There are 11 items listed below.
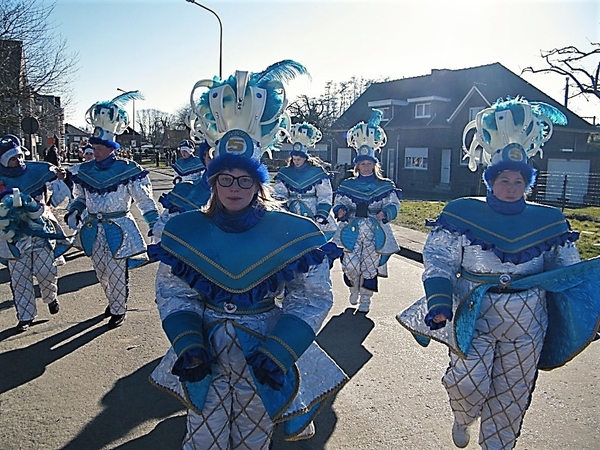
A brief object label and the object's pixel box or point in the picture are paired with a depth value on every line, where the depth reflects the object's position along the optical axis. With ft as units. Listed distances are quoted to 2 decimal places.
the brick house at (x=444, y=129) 86.58
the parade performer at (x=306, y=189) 23.93
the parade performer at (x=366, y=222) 21.35
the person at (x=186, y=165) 29.17
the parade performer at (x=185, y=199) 17.48
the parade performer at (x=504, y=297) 10.27
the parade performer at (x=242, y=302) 8.07
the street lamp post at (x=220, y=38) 68.36
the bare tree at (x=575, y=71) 68.85
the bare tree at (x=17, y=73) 51.31
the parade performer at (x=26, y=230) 18.28
